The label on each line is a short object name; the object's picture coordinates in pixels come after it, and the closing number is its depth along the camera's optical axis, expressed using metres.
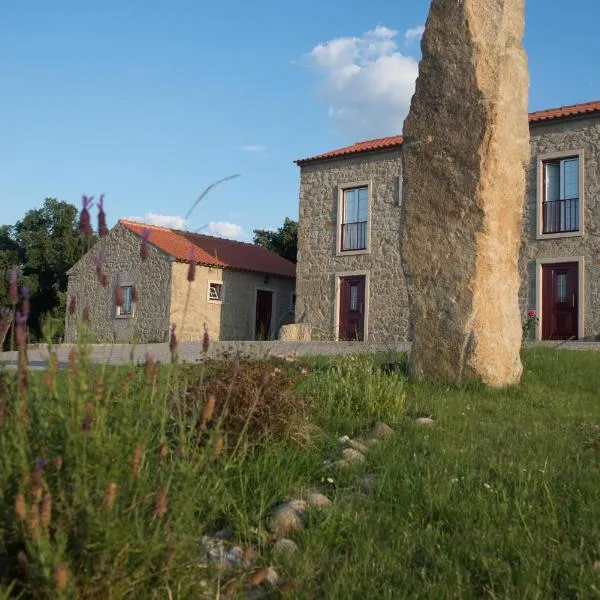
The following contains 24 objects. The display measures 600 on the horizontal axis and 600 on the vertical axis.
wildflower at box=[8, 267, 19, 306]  2.42
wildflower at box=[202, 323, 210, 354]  2.87
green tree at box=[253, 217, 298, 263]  32.91
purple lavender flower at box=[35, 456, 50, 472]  2.05
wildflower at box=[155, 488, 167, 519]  2.21
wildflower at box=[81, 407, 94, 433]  2.24
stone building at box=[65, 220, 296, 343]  22.66
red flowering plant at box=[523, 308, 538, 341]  16.70
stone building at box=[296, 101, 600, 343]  16.59
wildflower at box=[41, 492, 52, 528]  2.02
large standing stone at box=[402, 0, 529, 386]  7.01
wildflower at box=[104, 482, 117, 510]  2.11
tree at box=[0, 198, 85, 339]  32.47
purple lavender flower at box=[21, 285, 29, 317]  2.47
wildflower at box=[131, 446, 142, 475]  2.26
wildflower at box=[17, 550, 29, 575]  2.09
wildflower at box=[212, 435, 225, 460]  2.46
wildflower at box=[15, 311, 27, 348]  2.43
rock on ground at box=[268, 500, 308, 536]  3.33
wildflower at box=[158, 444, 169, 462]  2.46
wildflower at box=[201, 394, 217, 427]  2.46
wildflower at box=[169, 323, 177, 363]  2.63
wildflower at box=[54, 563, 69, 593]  1.92
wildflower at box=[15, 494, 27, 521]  1.98
